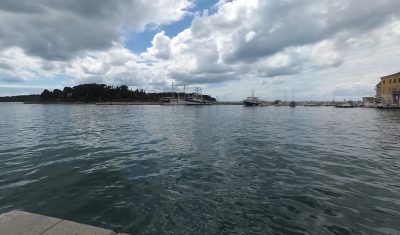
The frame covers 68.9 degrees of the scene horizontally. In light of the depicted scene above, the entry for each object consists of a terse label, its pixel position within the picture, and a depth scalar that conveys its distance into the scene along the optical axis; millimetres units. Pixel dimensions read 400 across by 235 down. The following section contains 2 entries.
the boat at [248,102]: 197150
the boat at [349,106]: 179550
